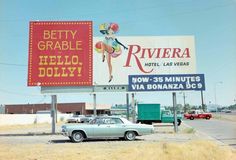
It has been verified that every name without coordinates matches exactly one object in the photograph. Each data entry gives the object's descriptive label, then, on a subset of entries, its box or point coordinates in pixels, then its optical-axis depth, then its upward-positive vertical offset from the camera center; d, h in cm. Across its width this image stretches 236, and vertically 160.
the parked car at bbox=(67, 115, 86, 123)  5758 -92
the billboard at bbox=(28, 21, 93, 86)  2709 +509
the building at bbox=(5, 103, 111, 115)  9994 +204
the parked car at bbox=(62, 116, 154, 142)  1955 -96
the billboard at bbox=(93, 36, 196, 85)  2761 +469
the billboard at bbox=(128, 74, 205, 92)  2736 +257
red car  6368 -53
